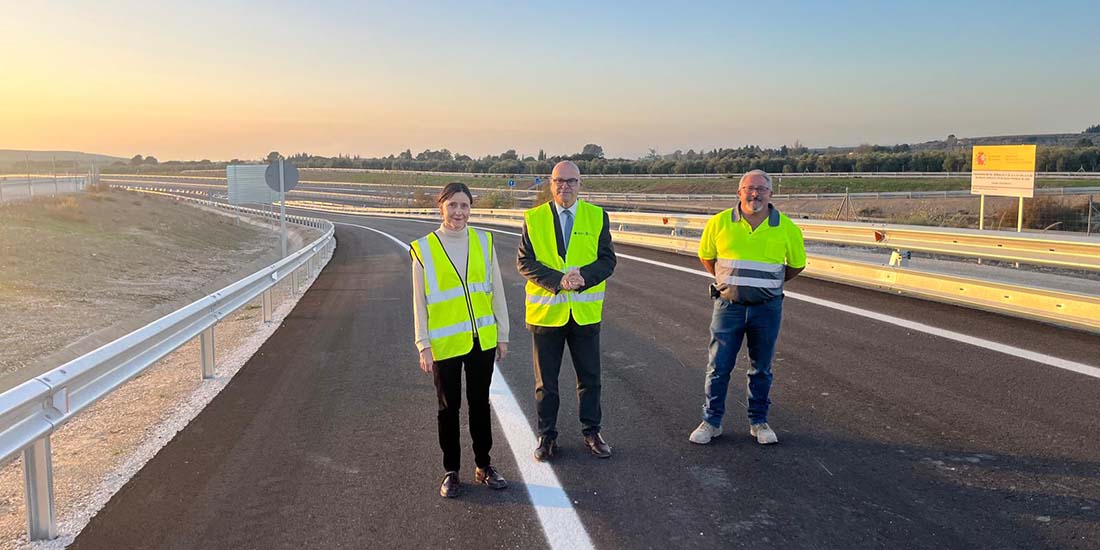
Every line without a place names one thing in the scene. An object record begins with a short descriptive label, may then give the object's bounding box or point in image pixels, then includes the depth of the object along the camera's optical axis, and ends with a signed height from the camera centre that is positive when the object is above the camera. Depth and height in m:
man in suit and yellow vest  4.91 -0.65
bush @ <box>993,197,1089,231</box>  21.72 -0.55
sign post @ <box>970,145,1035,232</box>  17.84 +0.61
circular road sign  17.45 +0.30
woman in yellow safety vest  4.41 -0.76
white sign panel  24.53 +0.14
